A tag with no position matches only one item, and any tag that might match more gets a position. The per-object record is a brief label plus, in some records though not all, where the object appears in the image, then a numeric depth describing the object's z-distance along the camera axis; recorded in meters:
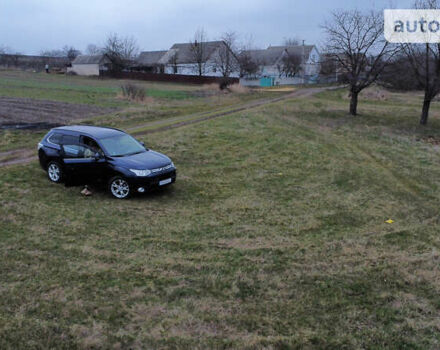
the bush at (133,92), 33.97
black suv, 10.43
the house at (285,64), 73.62
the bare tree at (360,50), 29.42
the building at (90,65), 79.47
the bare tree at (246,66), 67.94
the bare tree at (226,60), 66.75
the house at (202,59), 68.97
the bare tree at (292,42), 122.38
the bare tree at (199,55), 70.44
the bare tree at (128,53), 85.73
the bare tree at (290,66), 75.50
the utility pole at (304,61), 76.09
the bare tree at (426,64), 28.53
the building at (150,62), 81.06
